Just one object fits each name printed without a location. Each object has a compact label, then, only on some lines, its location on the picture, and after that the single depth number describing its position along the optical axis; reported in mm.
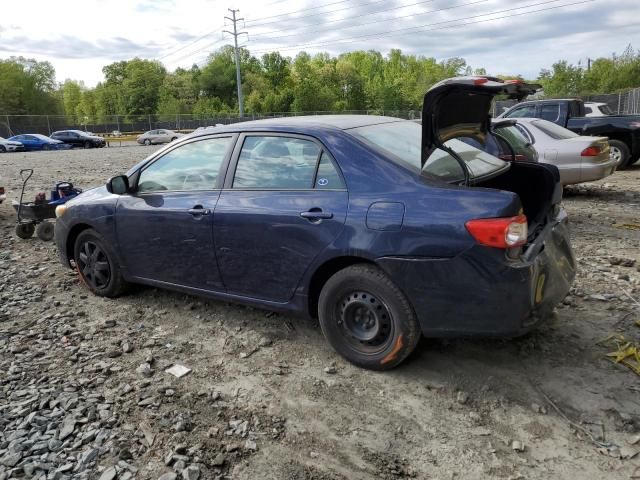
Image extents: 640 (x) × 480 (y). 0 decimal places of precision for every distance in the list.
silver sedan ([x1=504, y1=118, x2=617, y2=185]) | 8656
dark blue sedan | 3002
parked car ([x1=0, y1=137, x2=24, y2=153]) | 32481
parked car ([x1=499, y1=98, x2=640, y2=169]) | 11836
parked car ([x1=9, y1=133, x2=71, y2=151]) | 33175
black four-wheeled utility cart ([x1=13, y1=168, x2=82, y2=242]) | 7379
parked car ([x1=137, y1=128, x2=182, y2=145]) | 39197
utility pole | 70325
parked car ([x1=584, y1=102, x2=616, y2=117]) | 14048
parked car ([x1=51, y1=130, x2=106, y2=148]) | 35812
